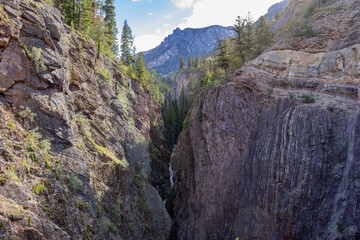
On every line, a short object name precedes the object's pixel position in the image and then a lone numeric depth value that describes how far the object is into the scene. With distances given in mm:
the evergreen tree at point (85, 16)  23266
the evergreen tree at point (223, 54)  34175
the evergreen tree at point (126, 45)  48425
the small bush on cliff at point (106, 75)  21920
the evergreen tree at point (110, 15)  40550
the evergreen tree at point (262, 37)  29319
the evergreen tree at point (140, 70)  39938
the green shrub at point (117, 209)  15662
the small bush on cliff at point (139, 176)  21347
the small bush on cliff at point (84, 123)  16125
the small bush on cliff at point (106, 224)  13272
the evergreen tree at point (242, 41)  31828
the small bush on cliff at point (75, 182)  12045
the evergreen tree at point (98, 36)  23248
